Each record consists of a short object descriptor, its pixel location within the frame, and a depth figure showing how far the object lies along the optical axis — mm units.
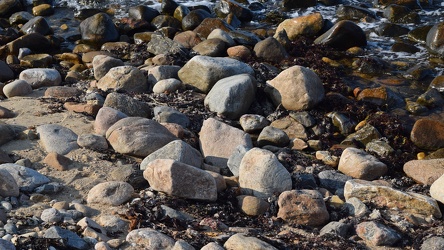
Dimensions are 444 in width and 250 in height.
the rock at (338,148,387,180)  12703
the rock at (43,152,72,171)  11453
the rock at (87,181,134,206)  10133
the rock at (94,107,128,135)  13258
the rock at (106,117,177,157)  12281
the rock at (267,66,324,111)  15508
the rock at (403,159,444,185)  12617
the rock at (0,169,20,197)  9859
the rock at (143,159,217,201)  10242
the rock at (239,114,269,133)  14891
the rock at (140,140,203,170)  11508
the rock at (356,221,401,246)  9906
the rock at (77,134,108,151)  12375
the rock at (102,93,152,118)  14492
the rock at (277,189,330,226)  10414
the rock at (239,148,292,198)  11057
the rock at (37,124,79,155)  12258
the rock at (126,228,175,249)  8766
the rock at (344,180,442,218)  10914
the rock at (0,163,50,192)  10344
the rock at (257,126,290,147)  14250
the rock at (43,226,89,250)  8336
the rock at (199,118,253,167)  12844
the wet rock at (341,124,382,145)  14898
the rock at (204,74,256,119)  15203
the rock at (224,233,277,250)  8742
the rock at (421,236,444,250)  9680
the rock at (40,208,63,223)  9125
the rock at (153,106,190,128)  14336
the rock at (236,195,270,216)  10594
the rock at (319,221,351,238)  10039
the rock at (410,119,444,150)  14867
